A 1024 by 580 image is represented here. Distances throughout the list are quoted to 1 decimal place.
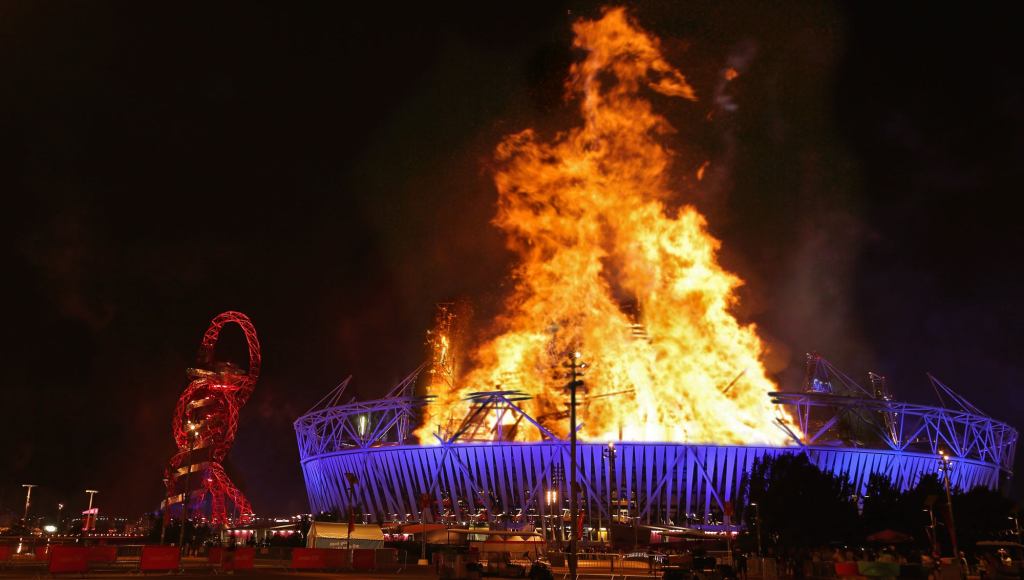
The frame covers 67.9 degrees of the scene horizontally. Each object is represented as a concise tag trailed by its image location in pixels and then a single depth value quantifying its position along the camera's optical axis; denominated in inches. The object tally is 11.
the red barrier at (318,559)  1312.7
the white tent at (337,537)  1786.4
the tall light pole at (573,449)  1038.1
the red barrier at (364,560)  1384.1
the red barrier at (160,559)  1143.0
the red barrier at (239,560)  1280.8
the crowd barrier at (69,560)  1032.8
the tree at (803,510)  1768.0
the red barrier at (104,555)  1159.6
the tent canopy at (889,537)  1278.3
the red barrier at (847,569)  1032.8
